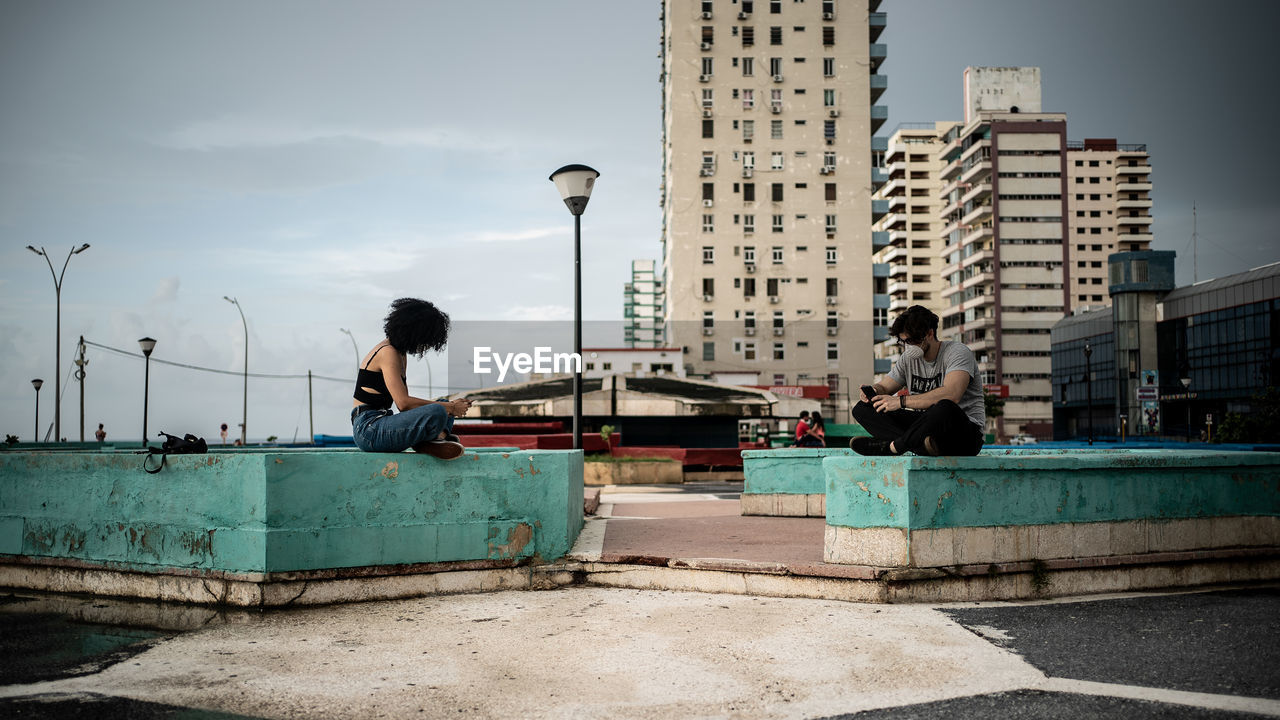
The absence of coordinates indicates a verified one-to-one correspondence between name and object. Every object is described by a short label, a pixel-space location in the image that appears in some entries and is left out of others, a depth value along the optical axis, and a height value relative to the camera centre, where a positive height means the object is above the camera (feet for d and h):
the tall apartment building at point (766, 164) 234.38 +63.55
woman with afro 18.35 -0.06
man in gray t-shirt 18.21 -0.06
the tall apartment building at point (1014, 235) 296.92 +56.44
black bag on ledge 18.33 -1.03
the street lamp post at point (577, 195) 35.17 +8.35
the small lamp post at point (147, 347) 83.92 +5.04
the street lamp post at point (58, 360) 107.24 +4.97
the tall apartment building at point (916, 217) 358.23 +75.64
